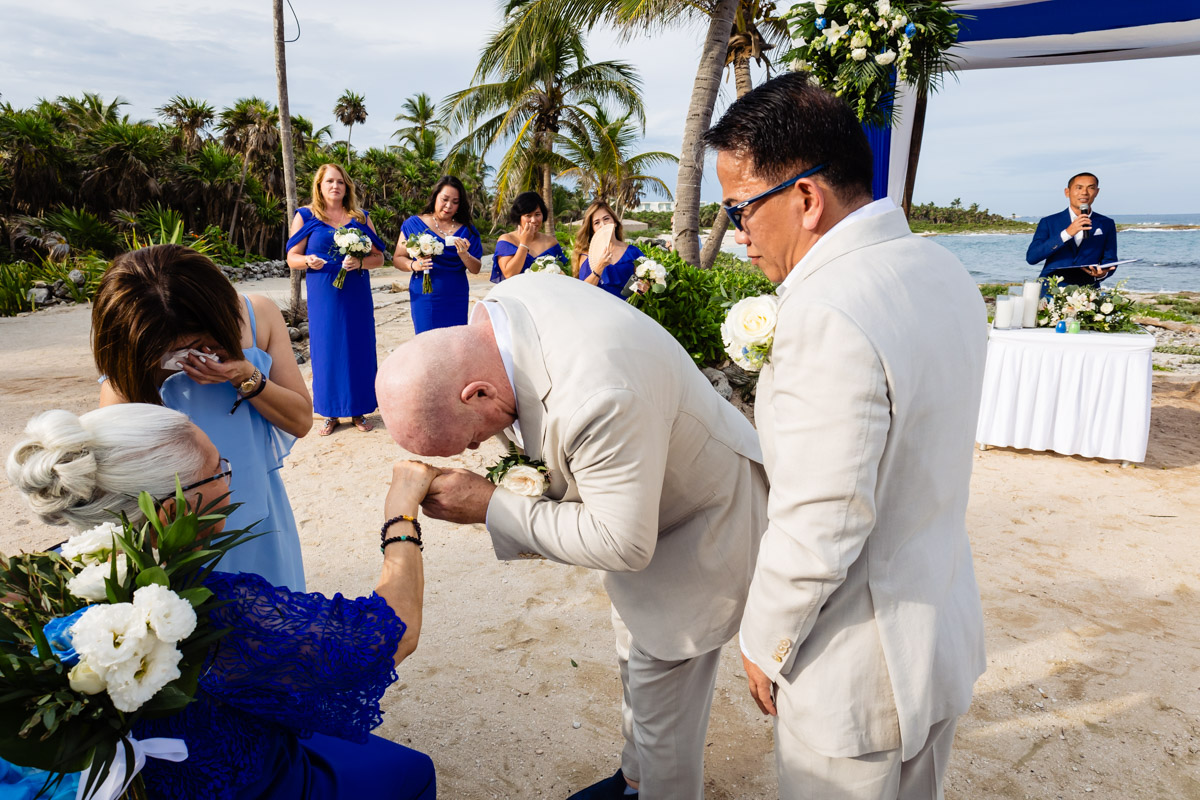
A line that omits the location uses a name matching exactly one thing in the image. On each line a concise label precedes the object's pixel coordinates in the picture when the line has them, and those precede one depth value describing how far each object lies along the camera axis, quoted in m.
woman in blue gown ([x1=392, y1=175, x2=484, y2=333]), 7.21
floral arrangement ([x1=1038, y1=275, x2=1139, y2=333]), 6.47
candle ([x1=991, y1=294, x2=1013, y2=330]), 6.66
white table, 6.10
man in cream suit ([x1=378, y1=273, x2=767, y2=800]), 1.68
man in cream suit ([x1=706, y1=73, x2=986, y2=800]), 1.37
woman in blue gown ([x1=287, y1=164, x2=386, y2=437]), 6.73
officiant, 7.04
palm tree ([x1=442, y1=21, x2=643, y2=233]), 20.75
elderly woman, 1.54
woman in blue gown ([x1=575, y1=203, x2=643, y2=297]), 7.06
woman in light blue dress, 2.15
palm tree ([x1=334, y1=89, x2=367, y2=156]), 45.72
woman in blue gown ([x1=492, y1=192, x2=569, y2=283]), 7.57
